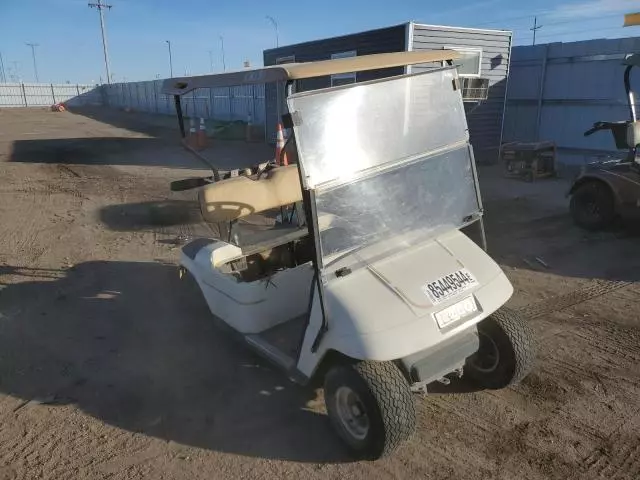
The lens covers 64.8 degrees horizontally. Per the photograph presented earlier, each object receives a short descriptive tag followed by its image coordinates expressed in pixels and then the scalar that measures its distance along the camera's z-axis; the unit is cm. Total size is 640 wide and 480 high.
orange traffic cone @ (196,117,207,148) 1556
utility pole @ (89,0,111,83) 4188
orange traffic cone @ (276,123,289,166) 433
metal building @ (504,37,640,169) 1152
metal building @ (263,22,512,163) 1151
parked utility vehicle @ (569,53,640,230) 669
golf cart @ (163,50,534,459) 270
